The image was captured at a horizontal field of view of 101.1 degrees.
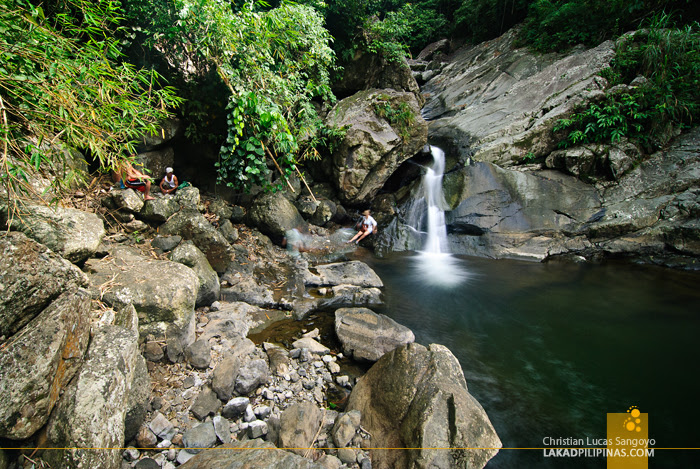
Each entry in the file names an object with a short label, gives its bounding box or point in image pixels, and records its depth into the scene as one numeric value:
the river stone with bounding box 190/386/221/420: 2.89
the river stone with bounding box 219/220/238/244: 6.68
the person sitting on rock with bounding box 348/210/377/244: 8.71
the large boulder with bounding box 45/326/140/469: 2.05
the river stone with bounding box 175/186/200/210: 6.02
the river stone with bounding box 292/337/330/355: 4.16
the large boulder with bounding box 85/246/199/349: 3.40
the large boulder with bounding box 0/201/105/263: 3.04
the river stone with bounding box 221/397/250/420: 2.93
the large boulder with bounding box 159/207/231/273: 5.58
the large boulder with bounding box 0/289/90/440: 1.96
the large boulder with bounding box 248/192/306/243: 7.32
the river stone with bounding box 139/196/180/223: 5.25
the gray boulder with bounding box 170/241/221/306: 4.61
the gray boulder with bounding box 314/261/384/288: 6.25
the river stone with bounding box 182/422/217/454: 2.55
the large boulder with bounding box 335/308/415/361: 4.14
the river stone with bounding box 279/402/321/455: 2.67
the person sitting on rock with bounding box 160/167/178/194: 6.33
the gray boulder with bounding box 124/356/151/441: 2.53
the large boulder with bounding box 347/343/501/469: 2.47
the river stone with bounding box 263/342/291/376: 3.66
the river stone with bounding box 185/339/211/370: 3.44
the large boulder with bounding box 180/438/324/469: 2.12
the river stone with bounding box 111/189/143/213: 5.02
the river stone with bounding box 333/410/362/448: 2.75
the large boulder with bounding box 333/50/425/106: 10.76
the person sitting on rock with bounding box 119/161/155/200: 5.37
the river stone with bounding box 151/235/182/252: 5.02
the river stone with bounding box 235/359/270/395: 3.18
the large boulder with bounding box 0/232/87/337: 2.13
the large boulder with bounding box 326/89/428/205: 9.00
